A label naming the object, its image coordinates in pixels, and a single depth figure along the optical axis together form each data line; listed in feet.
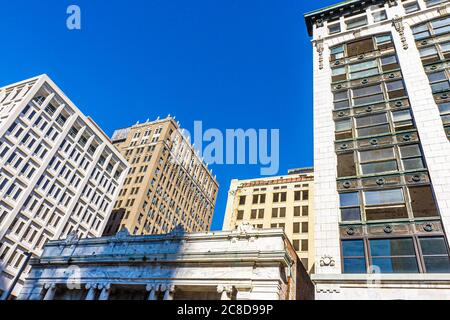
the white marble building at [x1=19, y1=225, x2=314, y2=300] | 66.49
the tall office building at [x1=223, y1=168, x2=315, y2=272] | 157.58
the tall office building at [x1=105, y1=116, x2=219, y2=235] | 232.32
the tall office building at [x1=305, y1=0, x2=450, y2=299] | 56.34
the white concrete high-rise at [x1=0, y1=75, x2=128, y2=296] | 146.20
